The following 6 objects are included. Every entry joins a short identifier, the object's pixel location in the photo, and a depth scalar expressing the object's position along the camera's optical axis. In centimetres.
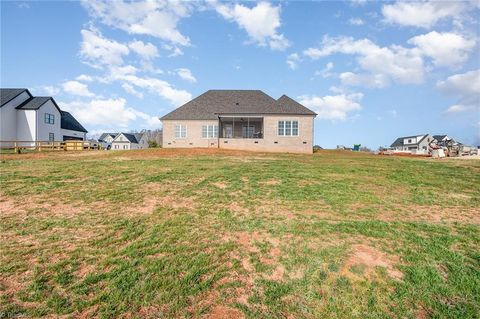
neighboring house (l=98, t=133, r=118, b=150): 8531
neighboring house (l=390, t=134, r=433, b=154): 8231
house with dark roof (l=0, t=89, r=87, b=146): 3698
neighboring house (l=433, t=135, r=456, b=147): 8048
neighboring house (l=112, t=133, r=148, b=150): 8006
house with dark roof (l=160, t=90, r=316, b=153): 3178
